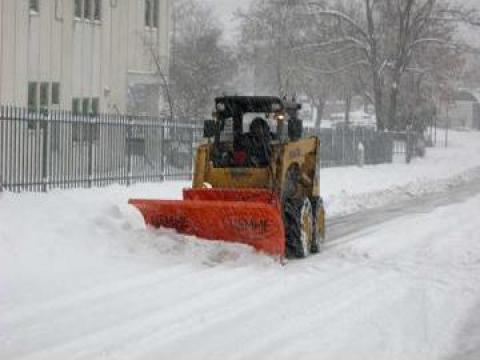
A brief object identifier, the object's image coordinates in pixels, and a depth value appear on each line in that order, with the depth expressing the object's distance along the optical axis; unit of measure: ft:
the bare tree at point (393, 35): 149.48
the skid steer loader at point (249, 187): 39.24
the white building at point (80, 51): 82.28
